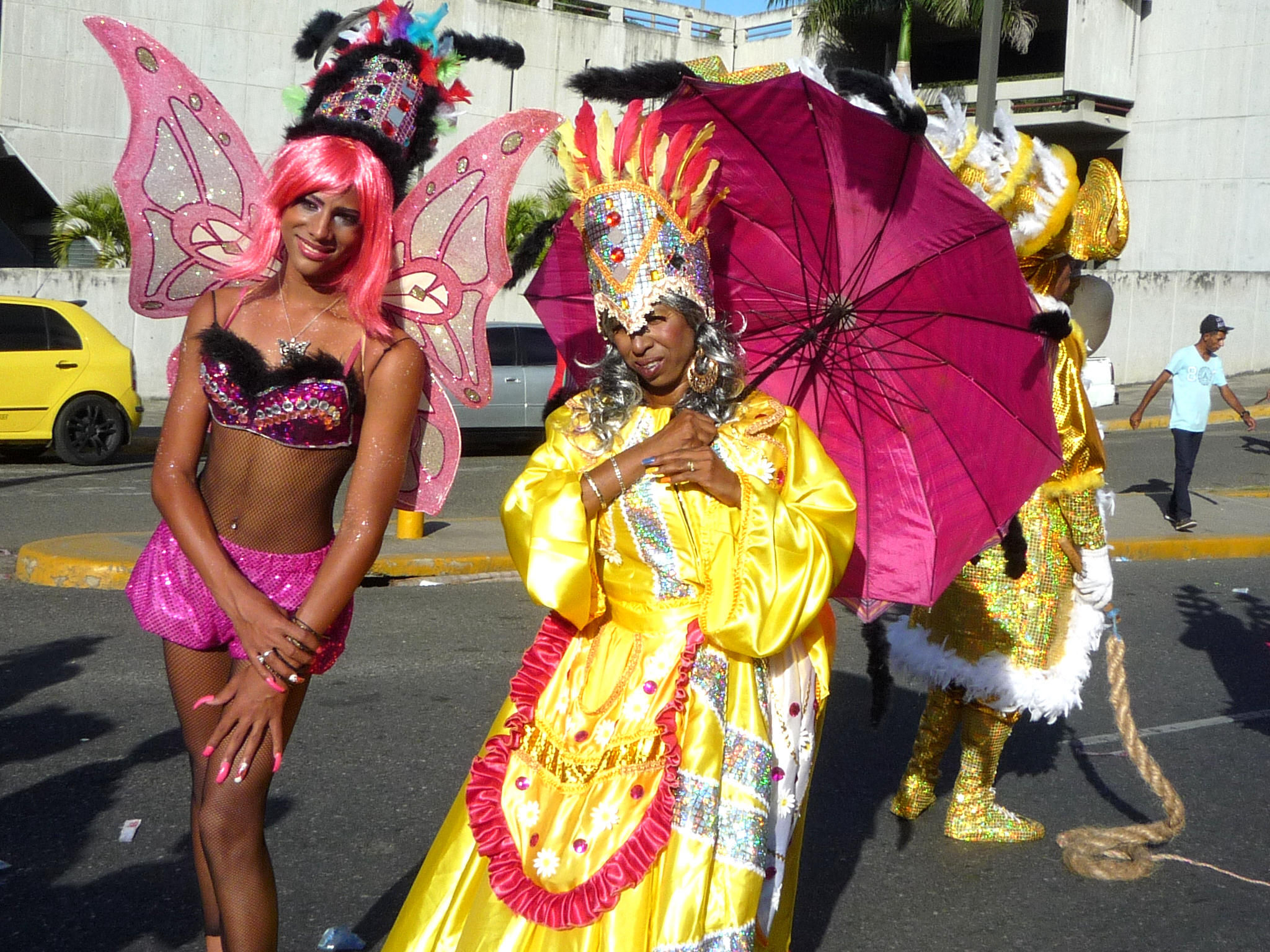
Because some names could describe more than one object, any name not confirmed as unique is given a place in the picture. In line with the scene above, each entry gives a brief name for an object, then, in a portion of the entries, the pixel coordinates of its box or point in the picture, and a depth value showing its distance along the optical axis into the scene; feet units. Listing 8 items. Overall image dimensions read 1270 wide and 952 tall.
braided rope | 14.51
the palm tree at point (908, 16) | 85.20
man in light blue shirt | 37.93
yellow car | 42.88
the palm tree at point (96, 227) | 71.05
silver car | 52.54
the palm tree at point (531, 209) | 72.18
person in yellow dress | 8.75
